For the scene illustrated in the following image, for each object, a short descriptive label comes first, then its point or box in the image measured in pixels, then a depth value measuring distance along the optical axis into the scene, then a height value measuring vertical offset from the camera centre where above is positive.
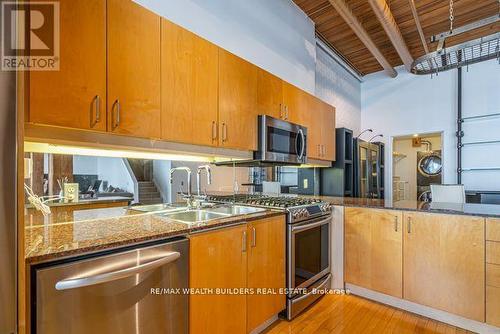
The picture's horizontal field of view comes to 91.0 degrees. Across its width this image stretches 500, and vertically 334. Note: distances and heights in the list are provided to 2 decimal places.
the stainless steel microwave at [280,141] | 2.22 +0.25
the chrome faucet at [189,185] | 1.91 -0.14
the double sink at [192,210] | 1.80 -0.34
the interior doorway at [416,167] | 6.19 -0.03
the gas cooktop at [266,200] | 2.06 -0.31
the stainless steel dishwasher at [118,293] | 0.87 -0.52
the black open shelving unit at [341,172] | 3.55 -0.08
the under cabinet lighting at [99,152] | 1.36 +0.10
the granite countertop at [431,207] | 1.86 -0.36
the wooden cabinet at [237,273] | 1.36 -0.68
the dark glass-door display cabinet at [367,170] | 3.81 -0.07
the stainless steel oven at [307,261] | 1.99 -0.85
